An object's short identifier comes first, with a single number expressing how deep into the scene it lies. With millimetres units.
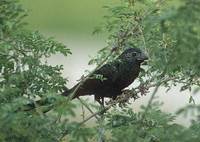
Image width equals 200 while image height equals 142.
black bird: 7129
